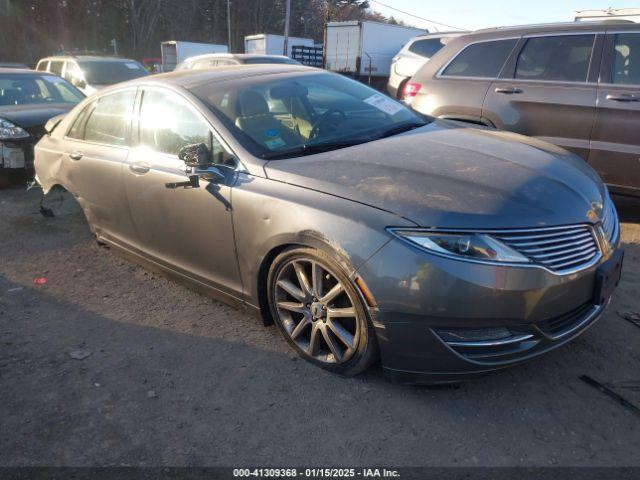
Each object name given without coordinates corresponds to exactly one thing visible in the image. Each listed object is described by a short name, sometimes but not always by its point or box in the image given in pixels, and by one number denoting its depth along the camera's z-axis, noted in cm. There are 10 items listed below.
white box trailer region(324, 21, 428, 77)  2259
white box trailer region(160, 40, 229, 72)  2769
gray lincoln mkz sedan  237
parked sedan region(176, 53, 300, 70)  1163
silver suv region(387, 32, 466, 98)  1048
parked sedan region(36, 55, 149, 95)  1169
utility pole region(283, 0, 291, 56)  2706
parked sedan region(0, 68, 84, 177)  663
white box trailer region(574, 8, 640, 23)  1182
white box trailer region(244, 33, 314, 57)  2711
